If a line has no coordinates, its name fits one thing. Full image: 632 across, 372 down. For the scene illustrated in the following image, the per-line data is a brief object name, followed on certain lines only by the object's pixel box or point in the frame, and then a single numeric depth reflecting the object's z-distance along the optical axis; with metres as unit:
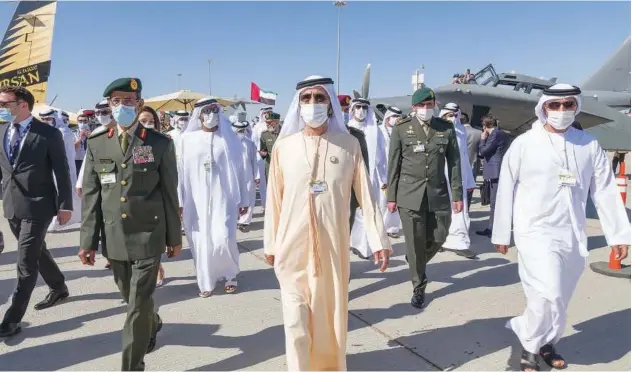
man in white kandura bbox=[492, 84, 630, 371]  2.99
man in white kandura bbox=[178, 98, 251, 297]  4.71
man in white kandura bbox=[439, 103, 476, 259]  6.21
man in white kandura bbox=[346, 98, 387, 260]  6.72
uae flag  22.44
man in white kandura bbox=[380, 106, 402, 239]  7.19
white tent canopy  20.98
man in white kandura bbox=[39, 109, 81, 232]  7.60
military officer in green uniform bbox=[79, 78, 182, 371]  2.78
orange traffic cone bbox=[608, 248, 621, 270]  5.23
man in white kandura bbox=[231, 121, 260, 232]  7.65
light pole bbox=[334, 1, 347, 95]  29.60
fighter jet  11.93
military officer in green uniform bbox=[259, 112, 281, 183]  7.94
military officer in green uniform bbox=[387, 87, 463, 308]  4.30
